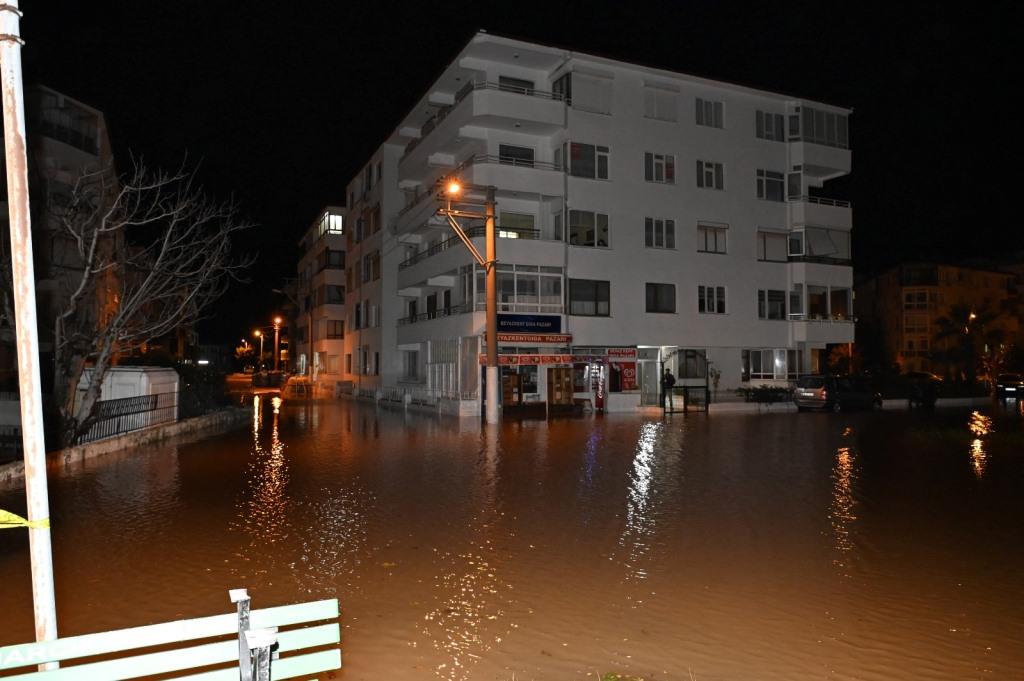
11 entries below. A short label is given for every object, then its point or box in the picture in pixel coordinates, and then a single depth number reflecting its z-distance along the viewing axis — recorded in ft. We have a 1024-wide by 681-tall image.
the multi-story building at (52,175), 85.81
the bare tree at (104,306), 57.41
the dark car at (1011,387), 159.02
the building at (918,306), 244.01
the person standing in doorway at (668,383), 108.47
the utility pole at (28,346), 11.91
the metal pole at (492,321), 87.35
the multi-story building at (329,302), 209.36
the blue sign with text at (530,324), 107.76
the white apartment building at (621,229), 111.86
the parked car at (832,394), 107.65
